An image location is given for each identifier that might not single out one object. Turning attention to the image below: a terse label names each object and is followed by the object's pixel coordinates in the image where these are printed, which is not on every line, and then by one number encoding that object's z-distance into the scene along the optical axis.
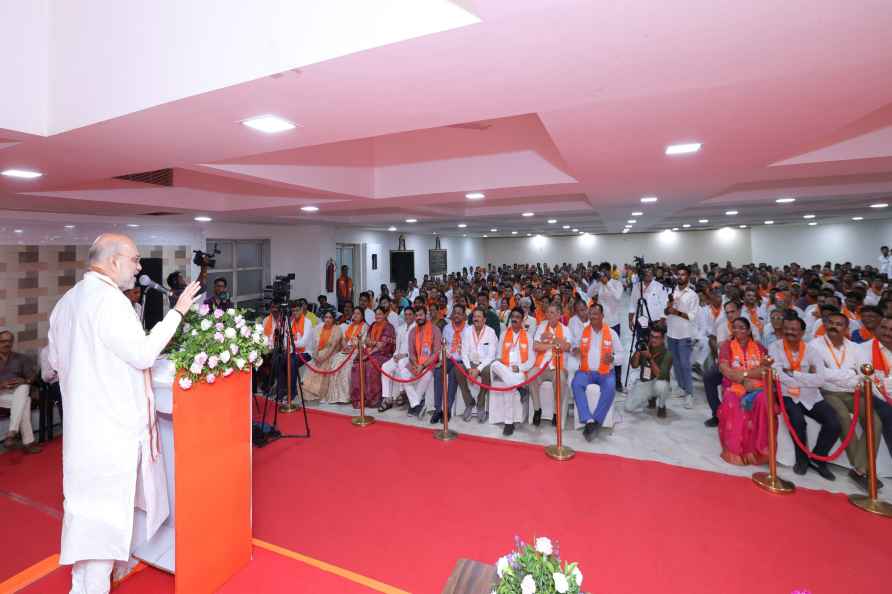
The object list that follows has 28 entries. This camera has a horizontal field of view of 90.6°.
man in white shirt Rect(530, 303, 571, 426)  6.08
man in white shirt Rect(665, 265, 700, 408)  6.93
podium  2.67
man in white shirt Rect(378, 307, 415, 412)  6.94
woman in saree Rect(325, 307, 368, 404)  7.25
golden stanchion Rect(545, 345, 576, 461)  4.98
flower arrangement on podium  2.69
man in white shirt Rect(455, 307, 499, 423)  6.38
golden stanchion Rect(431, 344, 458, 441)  5.62
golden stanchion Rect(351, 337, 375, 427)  6.08
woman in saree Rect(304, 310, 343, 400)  7.32
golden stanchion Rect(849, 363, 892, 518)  3.82
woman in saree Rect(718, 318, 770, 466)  4.69
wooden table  2.14
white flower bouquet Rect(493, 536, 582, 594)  1.53
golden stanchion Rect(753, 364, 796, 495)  4.15
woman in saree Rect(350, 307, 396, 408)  7.04
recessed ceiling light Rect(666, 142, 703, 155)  4.30
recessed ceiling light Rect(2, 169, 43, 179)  4.46
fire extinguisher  13.91
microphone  2.76
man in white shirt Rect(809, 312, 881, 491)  4.34
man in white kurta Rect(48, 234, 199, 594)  2.50
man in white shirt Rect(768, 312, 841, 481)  4.45
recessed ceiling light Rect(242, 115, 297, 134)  3.08
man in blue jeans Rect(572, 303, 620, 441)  5.56
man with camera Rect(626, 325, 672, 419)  6.07
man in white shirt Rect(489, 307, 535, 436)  5.99
